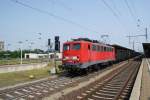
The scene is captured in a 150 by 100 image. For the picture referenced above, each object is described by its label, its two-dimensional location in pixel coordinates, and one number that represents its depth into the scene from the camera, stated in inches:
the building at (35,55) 4253.7
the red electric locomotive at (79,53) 877.2
